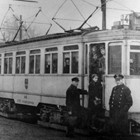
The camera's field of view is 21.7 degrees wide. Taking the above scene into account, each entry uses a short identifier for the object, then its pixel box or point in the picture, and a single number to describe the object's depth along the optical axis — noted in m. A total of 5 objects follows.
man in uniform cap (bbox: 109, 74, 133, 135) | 9.74
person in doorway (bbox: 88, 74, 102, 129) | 10.78
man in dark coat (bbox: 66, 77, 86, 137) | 10.47
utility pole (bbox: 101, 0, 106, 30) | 17.19
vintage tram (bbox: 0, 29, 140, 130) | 10.61
